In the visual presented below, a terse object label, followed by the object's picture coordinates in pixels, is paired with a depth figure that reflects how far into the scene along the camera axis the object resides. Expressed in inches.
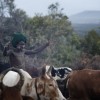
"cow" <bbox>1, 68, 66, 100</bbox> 212.8
